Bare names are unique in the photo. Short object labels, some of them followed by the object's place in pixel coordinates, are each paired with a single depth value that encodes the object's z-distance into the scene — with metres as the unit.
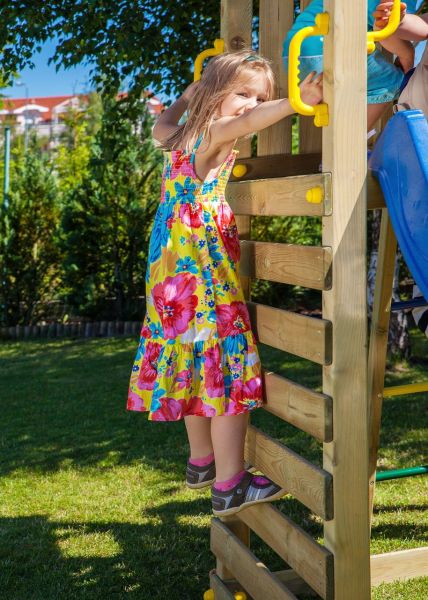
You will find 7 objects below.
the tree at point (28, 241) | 10.62
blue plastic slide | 2.08
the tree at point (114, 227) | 10.20
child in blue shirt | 2.46
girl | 2.47
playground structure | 2.09
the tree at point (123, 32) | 6.38
